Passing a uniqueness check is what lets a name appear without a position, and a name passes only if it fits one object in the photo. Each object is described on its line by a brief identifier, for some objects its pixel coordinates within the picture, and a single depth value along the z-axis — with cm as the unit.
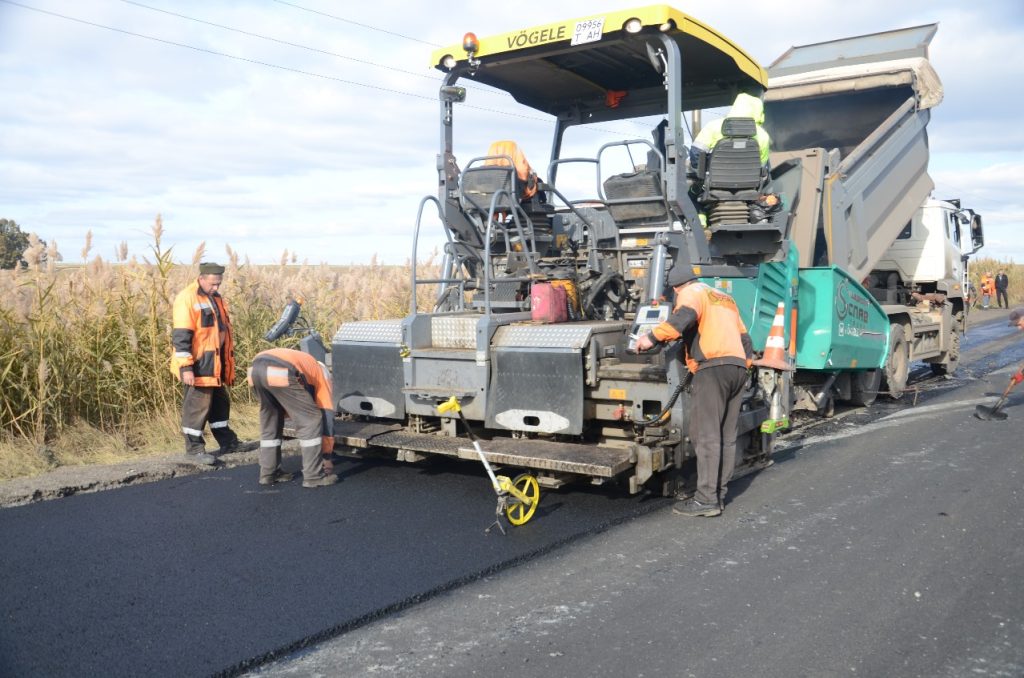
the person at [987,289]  2558
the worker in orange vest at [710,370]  491
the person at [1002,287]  2648
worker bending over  546
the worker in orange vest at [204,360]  635
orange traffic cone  651
